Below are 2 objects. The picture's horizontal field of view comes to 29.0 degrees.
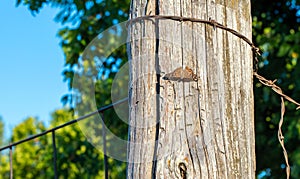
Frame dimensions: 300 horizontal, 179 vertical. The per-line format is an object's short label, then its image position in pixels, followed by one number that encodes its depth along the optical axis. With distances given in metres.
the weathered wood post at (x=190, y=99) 1.44
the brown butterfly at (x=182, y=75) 1.46
